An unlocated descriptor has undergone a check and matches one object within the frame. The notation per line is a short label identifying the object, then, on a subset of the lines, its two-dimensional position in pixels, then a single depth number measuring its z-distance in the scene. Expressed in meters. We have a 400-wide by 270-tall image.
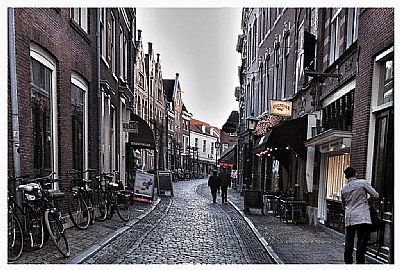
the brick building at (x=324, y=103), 6.00
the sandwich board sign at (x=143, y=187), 11.84
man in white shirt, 5.16
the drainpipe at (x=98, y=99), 9.14
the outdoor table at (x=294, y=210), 9.46
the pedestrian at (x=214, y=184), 14.43
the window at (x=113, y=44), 11.68
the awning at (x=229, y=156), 20.38
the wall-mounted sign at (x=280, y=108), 9.99
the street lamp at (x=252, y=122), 12.55
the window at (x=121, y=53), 12.94
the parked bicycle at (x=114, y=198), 8.58
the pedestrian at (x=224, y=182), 14.57
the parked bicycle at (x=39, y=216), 5.05
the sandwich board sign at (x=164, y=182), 15.09
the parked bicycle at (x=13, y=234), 4.62
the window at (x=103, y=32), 10.02
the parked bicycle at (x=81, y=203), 7.36
